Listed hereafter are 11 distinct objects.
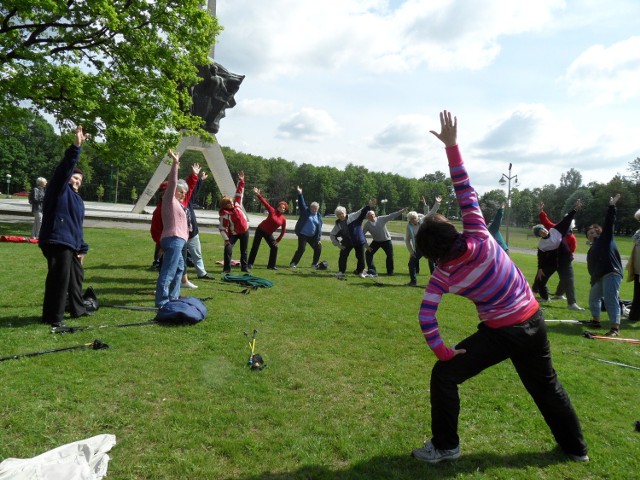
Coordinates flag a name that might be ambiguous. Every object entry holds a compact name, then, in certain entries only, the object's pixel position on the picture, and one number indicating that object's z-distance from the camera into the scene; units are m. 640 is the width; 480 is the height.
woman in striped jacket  3.11
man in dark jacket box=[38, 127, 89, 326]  5.85
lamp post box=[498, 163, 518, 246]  39.78
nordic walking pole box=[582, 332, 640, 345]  7.39
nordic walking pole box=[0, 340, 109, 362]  4.81
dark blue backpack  6.52
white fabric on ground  2.75
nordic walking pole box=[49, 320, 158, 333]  5.78
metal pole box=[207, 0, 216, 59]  28.27
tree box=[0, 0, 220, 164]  15.60
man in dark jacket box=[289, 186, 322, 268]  14.32
